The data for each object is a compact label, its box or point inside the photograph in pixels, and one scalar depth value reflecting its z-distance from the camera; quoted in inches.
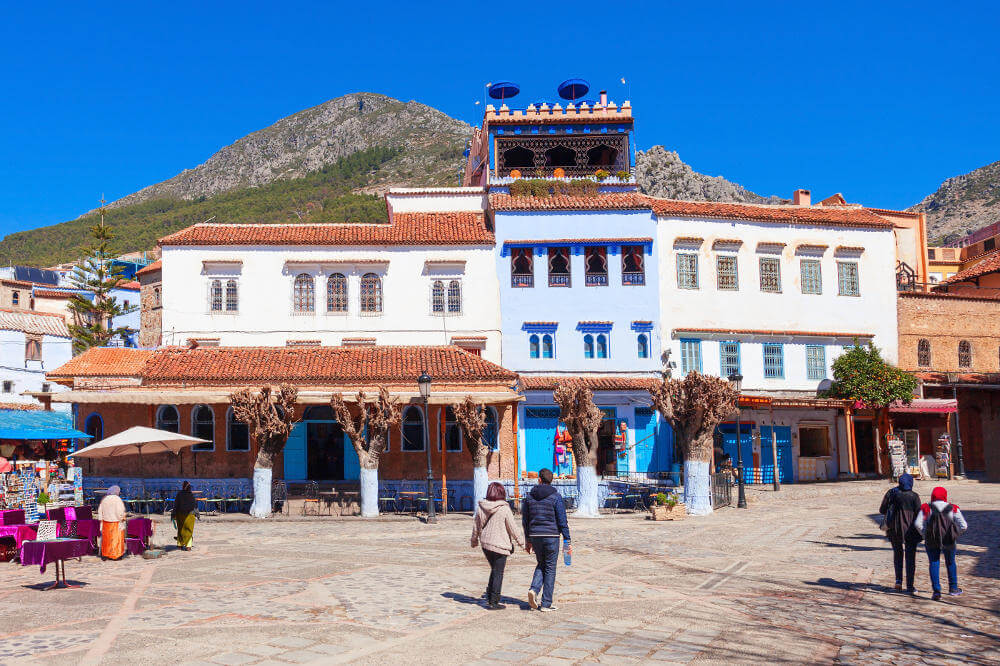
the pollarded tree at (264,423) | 896.9
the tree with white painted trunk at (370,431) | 911.7
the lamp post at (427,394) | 866.8
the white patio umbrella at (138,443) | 738.8
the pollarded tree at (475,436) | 926.1
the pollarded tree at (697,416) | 901.2
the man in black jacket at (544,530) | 405.4
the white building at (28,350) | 1867.6
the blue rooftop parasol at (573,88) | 1802.4
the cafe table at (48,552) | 472.4
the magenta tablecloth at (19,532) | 610.5
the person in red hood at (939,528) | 437.7
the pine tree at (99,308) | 1859.0
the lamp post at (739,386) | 949.8
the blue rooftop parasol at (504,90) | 1801.2
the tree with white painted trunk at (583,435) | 898.7
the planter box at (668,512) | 855.1
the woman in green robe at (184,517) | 644.7
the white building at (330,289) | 1272.1
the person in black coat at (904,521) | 455.8
